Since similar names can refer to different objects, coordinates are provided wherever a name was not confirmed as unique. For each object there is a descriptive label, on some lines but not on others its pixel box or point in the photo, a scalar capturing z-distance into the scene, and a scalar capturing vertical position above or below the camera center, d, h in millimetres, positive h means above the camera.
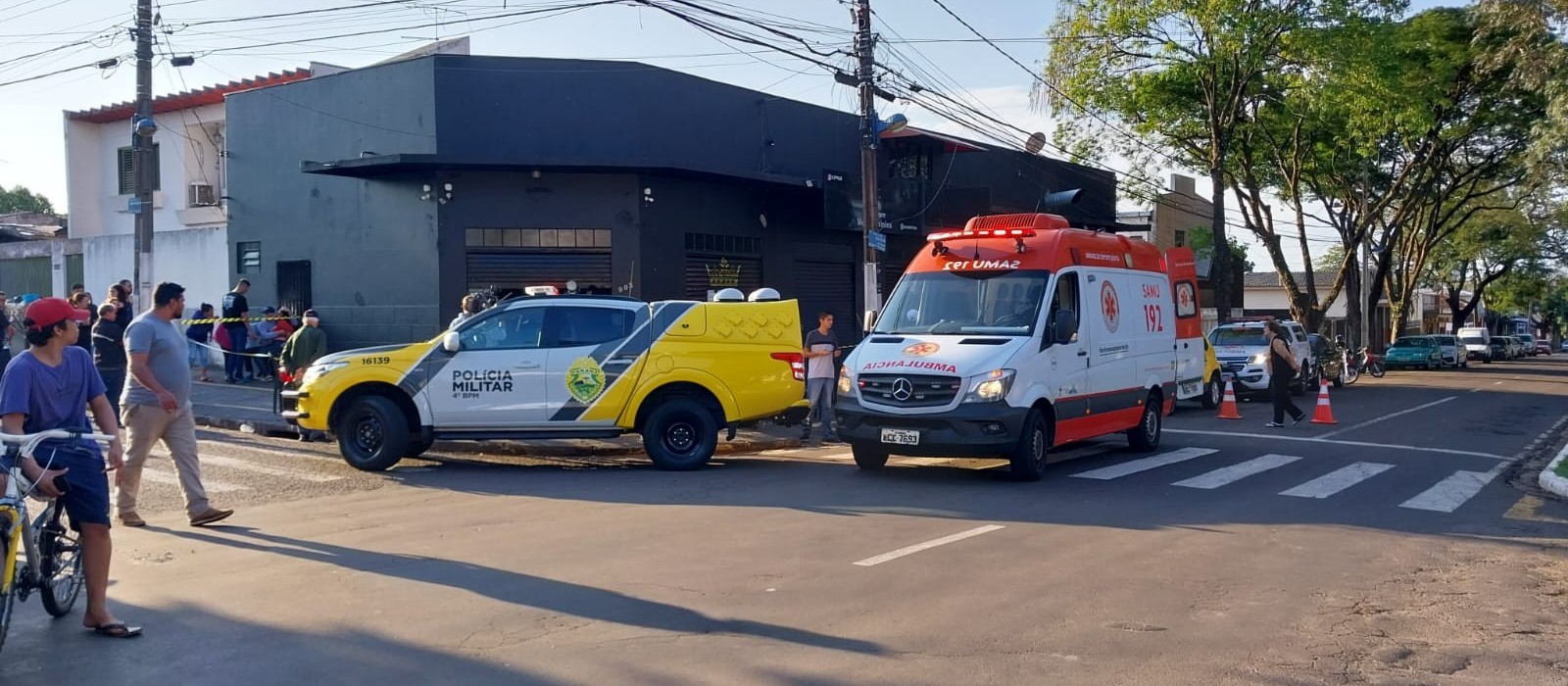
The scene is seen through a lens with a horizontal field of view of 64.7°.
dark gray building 20000 +2400
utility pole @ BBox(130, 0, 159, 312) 17203 +2520
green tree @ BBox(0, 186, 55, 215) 63438 +6989
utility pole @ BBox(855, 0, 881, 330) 18031 +2728
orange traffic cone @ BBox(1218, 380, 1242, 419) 20703 -1557
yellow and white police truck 12867 -593
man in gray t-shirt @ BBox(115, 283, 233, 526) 9234 -533
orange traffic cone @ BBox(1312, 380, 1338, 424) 19484 -1551
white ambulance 11844 -337
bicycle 5797 -1098
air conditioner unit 25578 +2844
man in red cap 6246 -419
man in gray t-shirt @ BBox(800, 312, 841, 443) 16250 -561
